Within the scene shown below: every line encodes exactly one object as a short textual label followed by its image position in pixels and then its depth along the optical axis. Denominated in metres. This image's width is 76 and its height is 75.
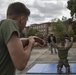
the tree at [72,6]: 15.11
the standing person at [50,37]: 7.47
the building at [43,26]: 34.86
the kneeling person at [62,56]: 4.04
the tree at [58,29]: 15.52
